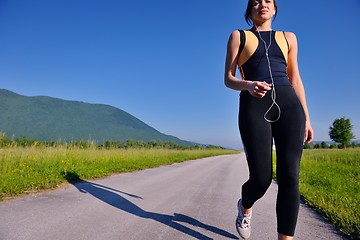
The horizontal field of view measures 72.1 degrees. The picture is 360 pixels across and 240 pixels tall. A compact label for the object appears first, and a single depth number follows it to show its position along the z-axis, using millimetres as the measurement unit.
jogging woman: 1863
